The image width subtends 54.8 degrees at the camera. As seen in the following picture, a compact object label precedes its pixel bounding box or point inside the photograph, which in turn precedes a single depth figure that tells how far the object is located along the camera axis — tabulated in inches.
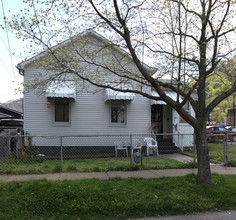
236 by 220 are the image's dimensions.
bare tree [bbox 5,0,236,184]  228.1
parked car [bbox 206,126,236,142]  752.6
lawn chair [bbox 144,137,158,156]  441.9
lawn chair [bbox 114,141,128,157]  462.5
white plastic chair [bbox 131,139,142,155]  472.8
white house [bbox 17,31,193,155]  469.4
